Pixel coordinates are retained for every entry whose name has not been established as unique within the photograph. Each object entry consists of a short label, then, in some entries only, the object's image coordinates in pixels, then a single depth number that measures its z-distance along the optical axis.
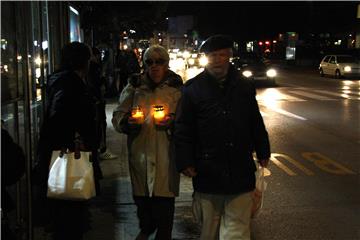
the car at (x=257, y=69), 25.56
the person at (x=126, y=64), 16.67
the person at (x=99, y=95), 7.54
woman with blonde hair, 4.46
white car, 29.34
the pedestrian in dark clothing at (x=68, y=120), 3.96
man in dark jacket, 3.76
